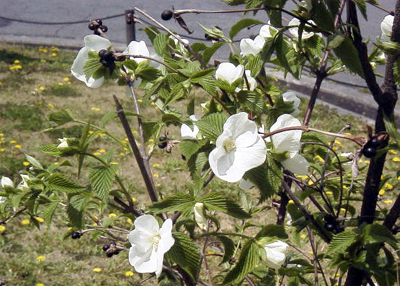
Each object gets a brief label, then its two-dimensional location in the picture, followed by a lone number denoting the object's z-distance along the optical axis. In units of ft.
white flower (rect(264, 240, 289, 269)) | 3.30
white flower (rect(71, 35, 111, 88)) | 3.36
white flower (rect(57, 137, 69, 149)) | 3.40
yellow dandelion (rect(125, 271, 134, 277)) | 9.50
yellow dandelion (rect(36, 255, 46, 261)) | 9.74
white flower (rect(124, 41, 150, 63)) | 3.87
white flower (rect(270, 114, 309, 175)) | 3.07
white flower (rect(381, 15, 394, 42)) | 3.93
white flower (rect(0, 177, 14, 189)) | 4.65
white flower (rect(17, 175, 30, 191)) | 4.35
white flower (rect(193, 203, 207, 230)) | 3.15
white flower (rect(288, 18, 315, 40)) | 4.08
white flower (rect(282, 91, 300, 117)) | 4.35
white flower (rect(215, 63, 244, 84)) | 3.41
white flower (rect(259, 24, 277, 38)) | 4.18
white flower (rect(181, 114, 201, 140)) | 3.59
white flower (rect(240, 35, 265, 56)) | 4.25
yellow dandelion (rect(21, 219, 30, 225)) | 10.88
